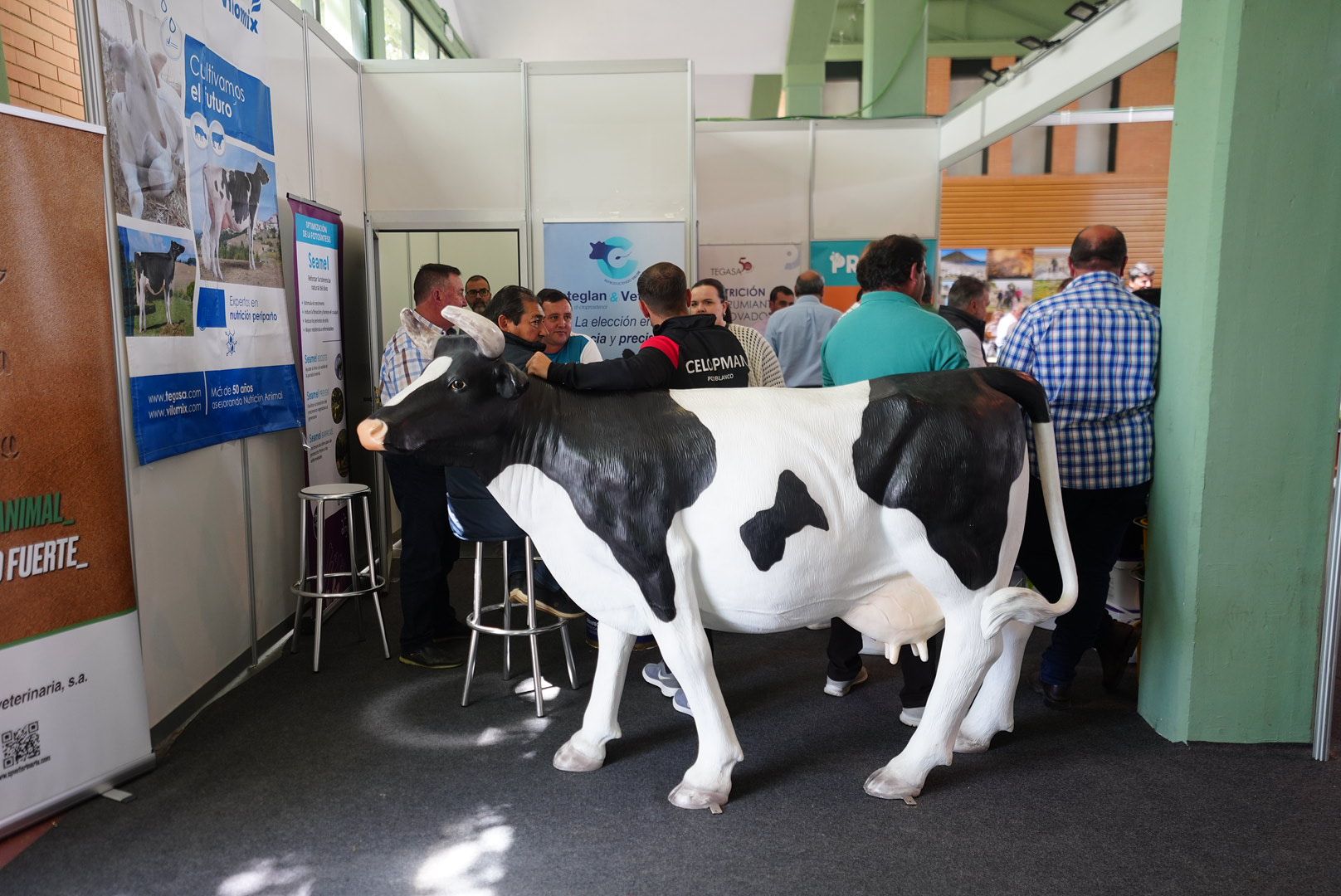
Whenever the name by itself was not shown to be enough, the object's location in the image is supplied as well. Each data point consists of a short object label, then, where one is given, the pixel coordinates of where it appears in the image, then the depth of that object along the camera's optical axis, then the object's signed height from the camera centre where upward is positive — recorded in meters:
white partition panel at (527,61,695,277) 5.36 +1.06
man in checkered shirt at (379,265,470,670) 3.79 -0.89
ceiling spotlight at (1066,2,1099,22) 5.23 +1.83
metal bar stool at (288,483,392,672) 3.75 -1.04
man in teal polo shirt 2.95 -0.04
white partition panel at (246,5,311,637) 3.95 -0.60
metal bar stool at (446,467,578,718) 3.19 -0.71
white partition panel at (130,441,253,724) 3.04 -0.91
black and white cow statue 2.42 -0.47
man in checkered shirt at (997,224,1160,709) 3.02 -0.24
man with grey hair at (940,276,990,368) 4.72 +0.08
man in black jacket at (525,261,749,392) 2.80 -0.08
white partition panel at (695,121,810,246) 8.01 +1.25
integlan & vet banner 5.43 +0.35
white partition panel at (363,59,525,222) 5.34 +1.10
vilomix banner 2.92 +0.35
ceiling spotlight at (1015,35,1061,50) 6.02 +1.91
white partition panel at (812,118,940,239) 7.94 +1.30
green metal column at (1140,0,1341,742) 2.70 -0.15
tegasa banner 8.15 +0.46
